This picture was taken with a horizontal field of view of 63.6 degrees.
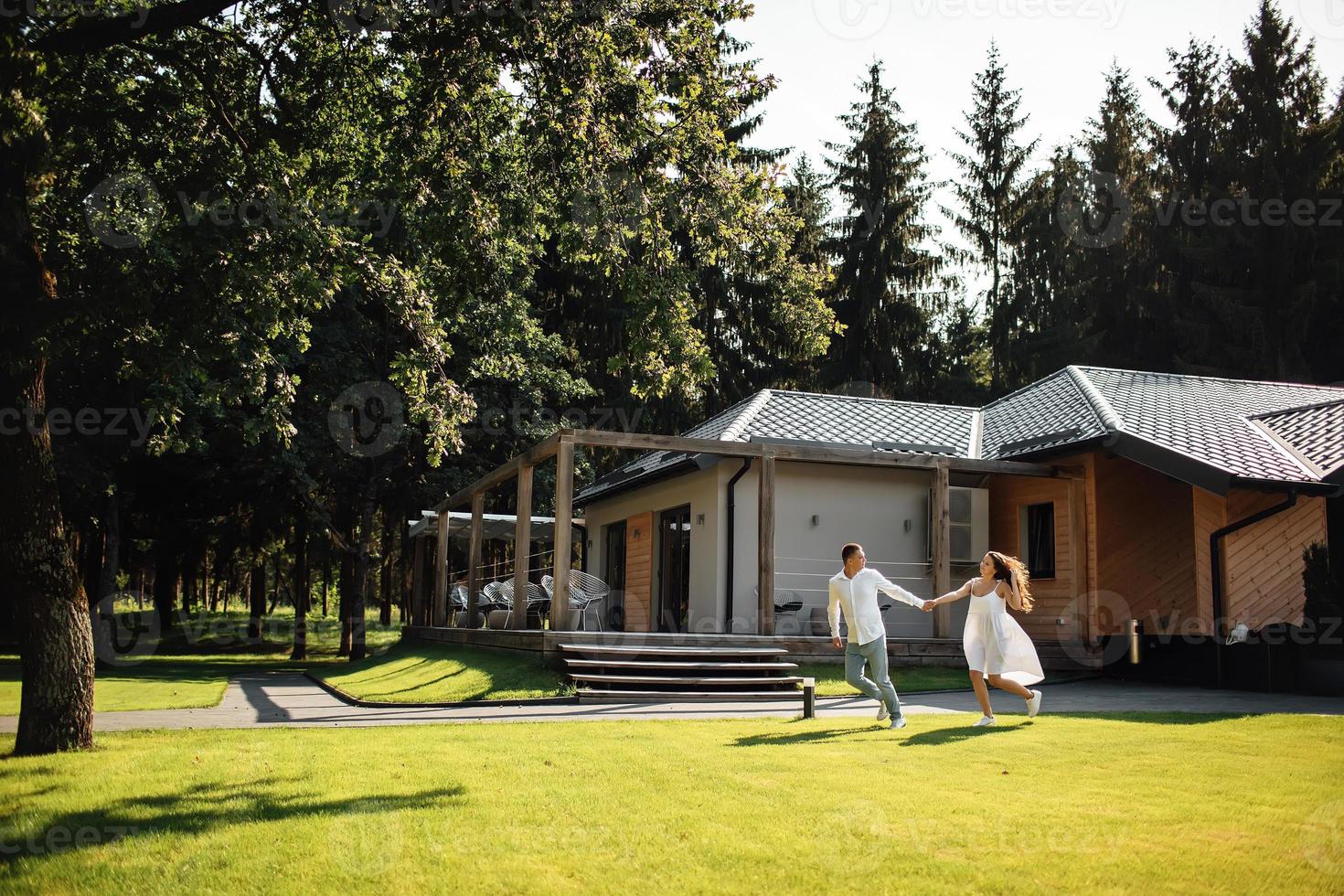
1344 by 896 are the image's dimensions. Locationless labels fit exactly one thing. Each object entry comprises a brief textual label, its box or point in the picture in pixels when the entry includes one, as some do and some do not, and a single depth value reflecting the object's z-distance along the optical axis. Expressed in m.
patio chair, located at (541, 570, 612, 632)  18.23
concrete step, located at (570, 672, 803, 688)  13.14
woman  9.53
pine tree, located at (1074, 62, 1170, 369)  34.09
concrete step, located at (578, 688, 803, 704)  12.66
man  9.38
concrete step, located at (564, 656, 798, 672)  13.52
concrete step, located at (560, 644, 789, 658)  13.86
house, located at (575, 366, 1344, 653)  14.78
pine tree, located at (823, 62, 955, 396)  34.56
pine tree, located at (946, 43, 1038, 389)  36.06
